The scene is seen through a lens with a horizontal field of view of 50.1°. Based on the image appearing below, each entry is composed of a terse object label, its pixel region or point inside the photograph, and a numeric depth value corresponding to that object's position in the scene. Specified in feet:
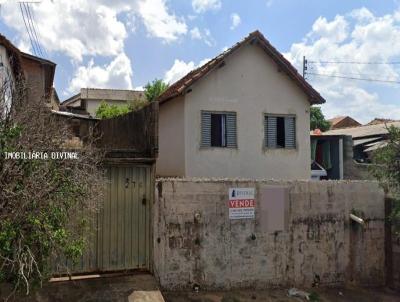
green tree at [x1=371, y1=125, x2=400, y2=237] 34.35
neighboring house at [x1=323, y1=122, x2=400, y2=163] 69.46
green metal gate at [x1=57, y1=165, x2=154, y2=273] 27.53
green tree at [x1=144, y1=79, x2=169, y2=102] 101.30
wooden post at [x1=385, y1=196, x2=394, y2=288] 35.42
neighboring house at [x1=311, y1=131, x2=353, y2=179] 60.64
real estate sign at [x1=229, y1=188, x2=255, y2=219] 30.53
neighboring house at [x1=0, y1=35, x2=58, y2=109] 23.63
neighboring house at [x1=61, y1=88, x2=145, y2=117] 151.04
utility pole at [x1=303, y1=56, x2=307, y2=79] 116.57
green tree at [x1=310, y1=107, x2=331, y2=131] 117.80
